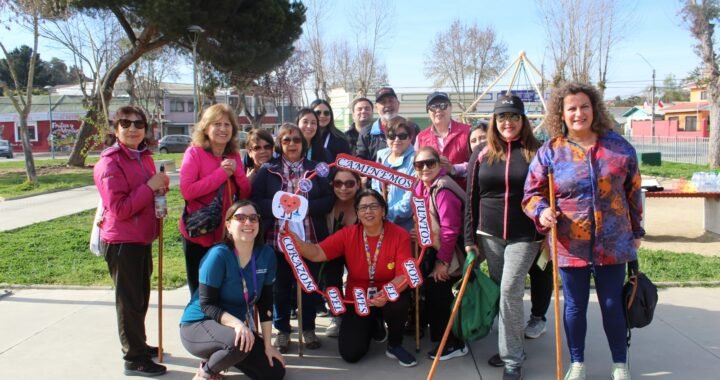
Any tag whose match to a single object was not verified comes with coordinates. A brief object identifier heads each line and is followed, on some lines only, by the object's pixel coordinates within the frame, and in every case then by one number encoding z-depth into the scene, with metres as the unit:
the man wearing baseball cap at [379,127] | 5.57
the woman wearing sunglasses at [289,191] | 4.25
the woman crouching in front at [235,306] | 3.47
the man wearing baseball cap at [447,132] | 4.80
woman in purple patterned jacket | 3.25
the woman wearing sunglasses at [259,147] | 4.50
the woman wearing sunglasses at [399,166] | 4.36
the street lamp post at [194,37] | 18.35
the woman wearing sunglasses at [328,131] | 5.59
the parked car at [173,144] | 37.91
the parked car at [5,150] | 36.03
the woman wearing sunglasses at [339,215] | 4.30
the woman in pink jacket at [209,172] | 3.90
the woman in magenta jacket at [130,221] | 3.55
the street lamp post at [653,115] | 44.94
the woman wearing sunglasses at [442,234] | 4.02
